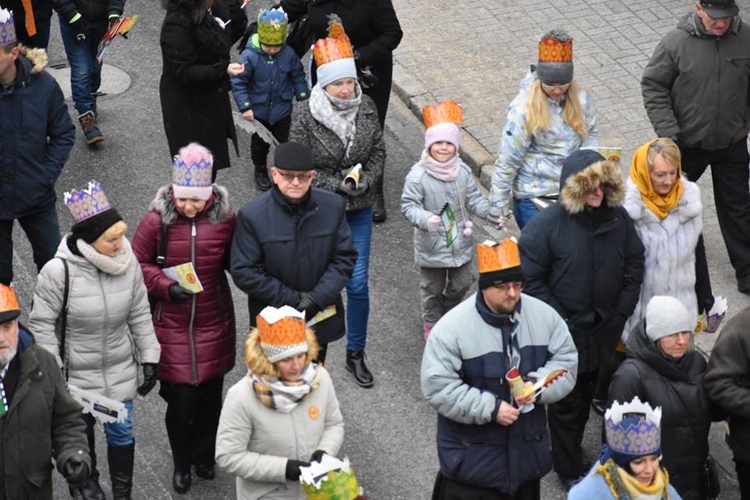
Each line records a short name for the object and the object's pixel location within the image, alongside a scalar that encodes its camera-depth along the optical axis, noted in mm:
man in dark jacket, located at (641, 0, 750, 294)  15721
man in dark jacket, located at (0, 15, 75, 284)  14530
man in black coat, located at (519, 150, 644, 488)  12863
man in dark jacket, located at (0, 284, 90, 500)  10778
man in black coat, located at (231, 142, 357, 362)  12767
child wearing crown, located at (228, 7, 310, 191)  17019
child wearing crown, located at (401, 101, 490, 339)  14411
